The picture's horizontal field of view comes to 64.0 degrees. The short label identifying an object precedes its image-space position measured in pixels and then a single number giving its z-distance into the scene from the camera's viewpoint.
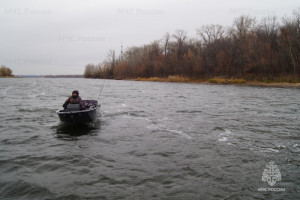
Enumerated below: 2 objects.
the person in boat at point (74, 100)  11.34
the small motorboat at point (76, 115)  10.49
